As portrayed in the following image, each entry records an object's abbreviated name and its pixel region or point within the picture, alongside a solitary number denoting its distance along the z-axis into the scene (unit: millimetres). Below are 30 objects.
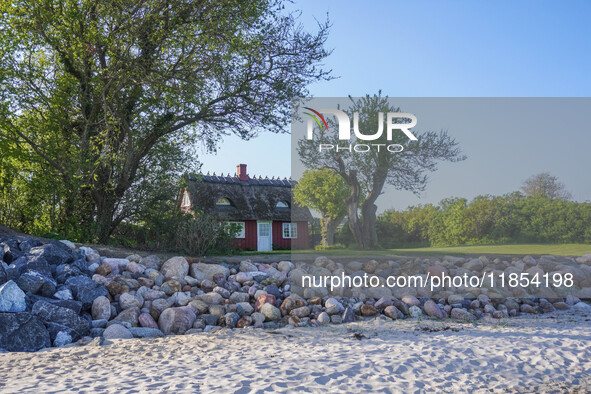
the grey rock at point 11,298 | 7191
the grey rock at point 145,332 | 7277
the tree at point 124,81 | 12406
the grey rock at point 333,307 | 8125
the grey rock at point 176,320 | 7551
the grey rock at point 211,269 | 9797
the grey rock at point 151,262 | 10109
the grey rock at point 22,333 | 6557
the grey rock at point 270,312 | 8070
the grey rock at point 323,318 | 7809
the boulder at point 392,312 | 8109
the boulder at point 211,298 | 8562
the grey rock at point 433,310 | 8334
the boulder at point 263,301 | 8383
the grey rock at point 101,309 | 7830
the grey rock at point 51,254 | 8984
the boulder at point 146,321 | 7719
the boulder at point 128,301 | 8195
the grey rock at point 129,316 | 7746
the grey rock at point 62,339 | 6764
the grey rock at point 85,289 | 8094
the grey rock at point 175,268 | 9586
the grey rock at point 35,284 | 7867
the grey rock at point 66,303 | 7628
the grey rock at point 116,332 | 7082
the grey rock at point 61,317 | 7164
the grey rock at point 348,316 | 7855
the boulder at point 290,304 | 8328
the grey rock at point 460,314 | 8328
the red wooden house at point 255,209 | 22766
